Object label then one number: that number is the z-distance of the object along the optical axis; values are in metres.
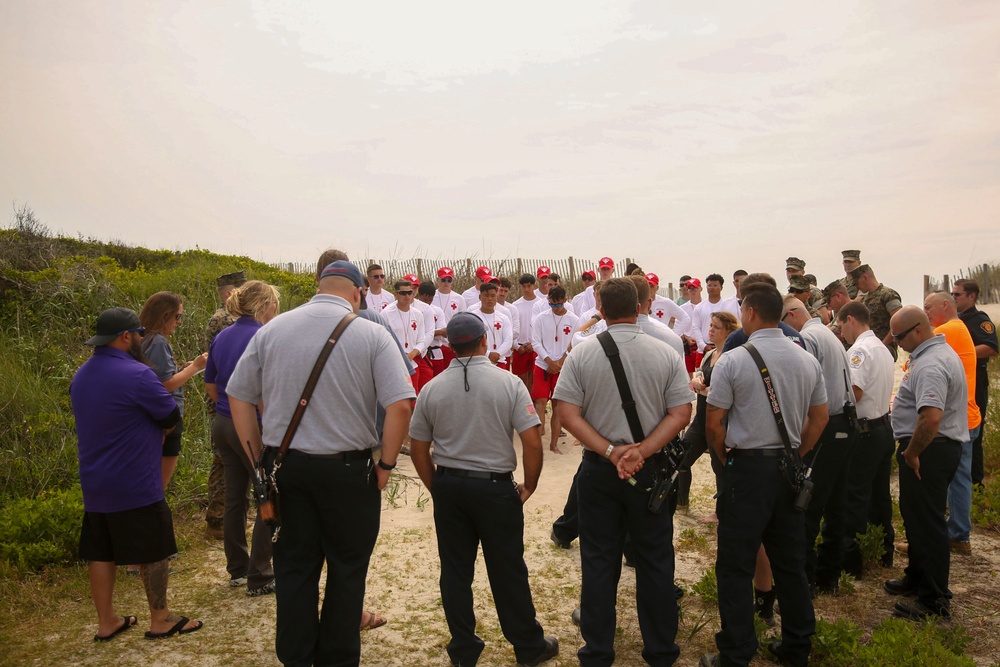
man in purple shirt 4.21
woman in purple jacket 4.93
